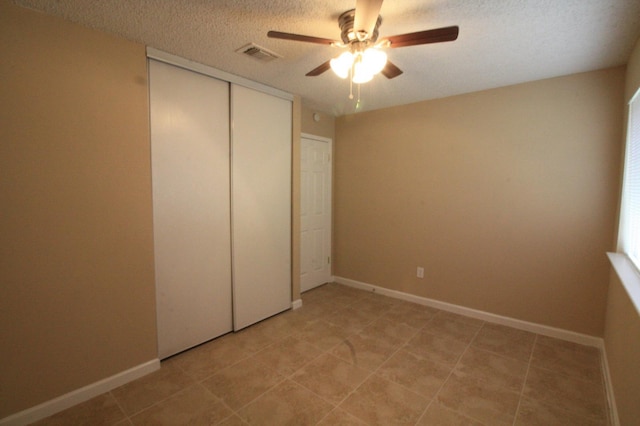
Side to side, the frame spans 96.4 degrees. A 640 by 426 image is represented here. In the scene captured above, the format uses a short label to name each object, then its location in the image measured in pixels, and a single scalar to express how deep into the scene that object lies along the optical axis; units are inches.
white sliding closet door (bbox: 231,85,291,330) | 108.5
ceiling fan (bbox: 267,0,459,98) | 54.1
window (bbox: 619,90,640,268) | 73.8
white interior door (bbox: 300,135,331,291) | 152.0
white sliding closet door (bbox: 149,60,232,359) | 88.5
